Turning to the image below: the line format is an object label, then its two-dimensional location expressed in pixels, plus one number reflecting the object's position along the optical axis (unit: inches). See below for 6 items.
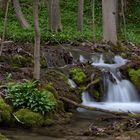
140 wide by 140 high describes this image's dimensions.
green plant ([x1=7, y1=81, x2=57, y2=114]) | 478.6
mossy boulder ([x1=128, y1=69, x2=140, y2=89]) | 652.7
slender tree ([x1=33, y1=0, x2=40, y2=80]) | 529.8
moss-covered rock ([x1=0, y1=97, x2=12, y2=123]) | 457.4
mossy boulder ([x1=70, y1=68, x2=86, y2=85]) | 620.4
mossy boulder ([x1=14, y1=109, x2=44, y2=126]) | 460.1
